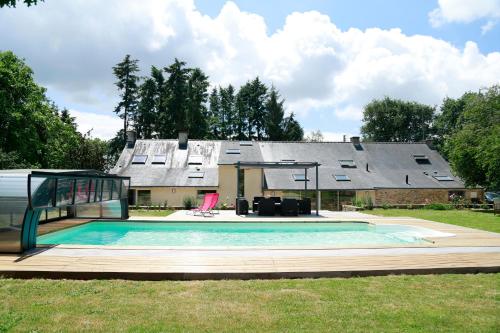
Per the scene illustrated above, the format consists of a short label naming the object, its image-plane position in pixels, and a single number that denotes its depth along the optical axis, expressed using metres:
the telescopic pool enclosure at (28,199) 7.62
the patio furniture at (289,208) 17.22
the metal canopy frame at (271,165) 17.47
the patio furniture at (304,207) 18.41
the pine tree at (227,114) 46.19
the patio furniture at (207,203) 17.64
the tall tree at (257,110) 46.06
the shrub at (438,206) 23.12
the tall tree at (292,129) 44.03
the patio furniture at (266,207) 17.31
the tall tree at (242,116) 45.78
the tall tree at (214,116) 45.03
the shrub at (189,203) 22.39
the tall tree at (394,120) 51.08
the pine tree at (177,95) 40.12
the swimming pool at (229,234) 11.84
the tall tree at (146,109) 40.50
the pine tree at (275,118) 43.72
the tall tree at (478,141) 22.56
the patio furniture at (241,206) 17.62
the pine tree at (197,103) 40.31
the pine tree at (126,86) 39.50
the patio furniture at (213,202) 17.67
